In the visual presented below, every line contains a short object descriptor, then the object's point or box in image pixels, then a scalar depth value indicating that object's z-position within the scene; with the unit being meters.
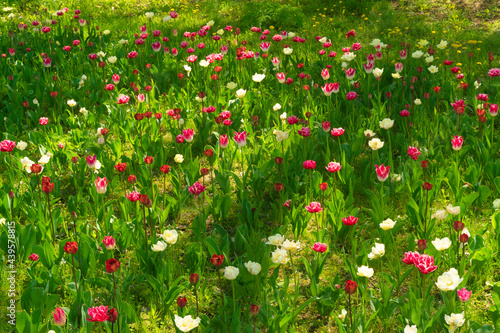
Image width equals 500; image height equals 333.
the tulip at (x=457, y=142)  3.39
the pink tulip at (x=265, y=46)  5.48
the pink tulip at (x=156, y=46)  5.50
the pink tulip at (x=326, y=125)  3.75
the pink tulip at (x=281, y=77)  4.66
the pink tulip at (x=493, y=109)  3.88
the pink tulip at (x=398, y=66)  4.72
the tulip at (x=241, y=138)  3.58
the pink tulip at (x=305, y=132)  3.71
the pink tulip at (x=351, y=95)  4.20
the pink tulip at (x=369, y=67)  4.65
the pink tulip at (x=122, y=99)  4.31
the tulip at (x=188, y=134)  3.68
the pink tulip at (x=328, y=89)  4.22
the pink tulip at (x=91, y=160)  3.42
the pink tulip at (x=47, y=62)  5.34
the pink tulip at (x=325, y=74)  4.39
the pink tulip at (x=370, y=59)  4.64
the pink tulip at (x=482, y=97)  3.97
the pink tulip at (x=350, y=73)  4.62
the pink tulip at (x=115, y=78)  4.87
